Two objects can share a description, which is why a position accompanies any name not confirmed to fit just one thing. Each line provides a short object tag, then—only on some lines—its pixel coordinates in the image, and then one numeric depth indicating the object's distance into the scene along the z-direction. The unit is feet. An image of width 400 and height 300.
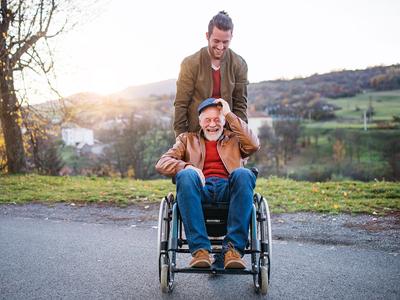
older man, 11.27
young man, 14.74
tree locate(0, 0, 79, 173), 44.65
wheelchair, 11.03
